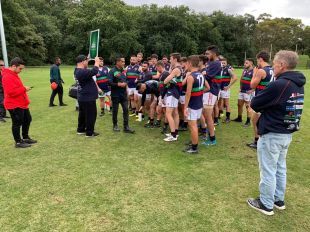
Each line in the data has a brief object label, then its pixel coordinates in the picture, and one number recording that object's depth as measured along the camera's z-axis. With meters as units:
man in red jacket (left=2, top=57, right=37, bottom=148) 6.56
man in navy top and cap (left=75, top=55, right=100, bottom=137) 7.39
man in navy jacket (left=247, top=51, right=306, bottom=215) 3.78
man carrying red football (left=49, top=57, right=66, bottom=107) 12.31
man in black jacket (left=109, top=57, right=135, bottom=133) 8.05
